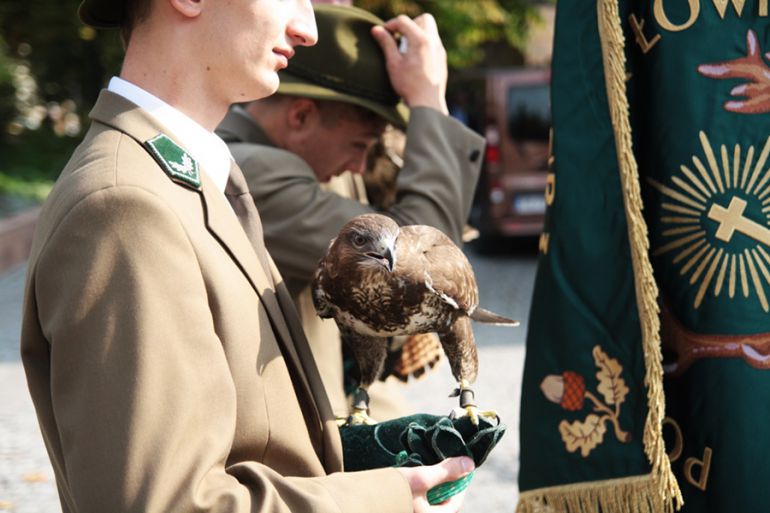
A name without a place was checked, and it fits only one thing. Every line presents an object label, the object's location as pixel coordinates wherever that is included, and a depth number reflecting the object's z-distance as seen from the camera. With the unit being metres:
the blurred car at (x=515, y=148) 12.02
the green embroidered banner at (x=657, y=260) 2.04
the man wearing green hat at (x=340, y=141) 2.25
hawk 1.62
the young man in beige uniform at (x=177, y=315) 1.22
